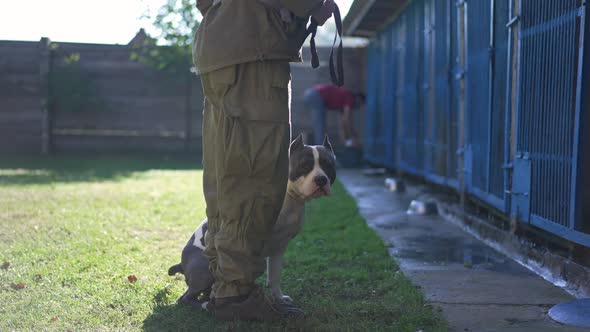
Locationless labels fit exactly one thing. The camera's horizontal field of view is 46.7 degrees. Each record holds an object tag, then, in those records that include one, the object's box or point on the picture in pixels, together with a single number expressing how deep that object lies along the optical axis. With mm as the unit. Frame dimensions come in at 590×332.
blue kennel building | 3762
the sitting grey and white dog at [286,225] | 3340
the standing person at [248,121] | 2895
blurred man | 12422
